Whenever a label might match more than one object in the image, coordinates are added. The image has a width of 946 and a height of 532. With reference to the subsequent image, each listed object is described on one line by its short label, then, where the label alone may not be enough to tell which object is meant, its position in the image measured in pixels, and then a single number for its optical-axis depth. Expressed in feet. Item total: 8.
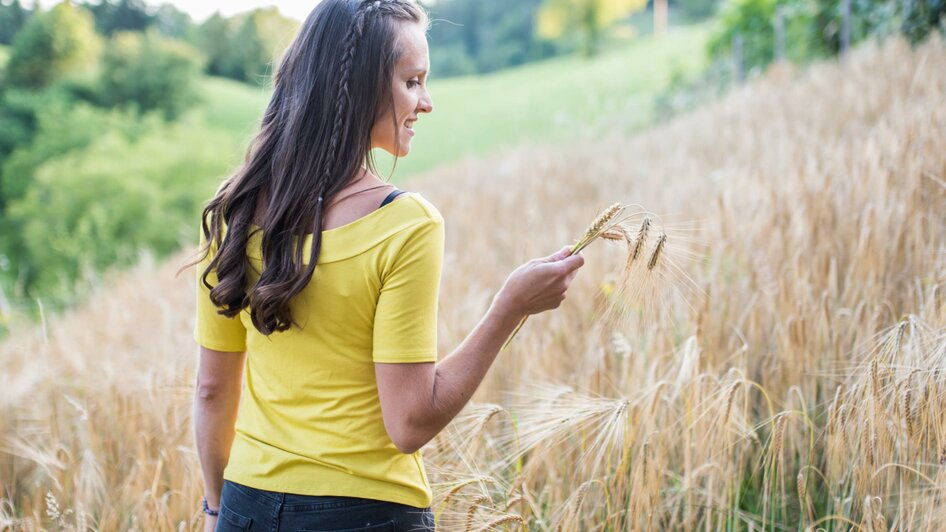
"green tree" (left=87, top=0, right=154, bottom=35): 145.18
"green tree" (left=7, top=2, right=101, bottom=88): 111.75
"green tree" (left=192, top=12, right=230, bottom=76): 176.86
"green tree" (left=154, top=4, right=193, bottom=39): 156.87
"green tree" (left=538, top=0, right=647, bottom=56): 181.57
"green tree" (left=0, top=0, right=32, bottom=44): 115.85
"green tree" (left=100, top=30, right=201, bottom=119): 118.62
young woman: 3.63
